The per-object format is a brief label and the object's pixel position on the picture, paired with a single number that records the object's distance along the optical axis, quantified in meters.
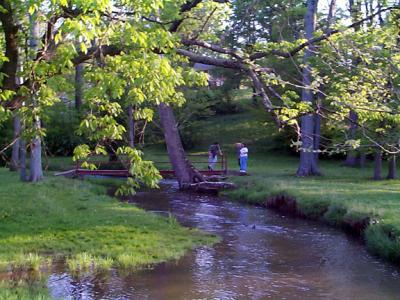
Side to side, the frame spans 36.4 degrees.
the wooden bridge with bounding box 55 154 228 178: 28.30
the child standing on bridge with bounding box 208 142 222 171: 31.83
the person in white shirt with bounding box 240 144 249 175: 29.30
